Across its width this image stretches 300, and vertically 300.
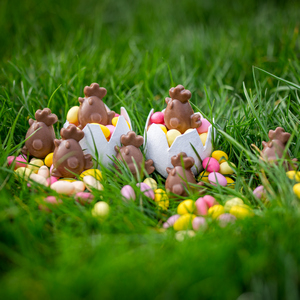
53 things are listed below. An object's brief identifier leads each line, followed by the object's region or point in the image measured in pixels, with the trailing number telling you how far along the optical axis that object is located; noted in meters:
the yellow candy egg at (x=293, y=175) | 0.60
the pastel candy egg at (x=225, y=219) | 0.57
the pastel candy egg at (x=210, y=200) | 0.60
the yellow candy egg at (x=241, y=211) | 0.57
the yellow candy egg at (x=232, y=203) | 0.58
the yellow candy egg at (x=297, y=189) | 0.58
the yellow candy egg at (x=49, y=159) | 0.65
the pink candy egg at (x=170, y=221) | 0.59
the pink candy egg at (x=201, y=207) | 0.59
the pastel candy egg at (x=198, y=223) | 0.57
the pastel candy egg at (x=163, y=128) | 0.65
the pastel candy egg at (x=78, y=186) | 0.61
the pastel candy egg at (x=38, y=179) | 0.62
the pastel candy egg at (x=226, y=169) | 0.64
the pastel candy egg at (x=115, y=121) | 0.66
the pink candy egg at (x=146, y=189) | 0.61
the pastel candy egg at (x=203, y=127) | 0.66
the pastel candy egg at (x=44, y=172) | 0.63
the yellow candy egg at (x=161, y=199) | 0.61
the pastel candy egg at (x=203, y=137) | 0.65
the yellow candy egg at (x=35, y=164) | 0.64
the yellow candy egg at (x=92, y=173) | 0.63
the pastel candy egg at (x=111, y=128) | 0.66
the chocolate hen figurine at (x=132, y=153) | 0.63
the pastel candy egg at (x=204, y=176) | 0.64
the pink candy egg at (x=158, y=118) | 0.66
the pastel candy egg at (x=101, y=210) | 0.58
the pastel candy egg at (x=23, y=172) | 0.62
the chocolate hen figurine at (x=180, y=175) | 0.61
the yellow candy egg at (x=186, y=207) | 0.59
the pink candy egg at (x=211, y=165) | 0.64
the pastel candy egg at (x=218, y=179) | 0.62
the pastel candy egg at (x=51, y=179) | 0.62
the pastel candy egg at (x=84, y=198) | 0.60
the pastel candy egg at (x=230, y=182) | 0.63
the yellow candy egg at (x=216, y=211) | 0.58
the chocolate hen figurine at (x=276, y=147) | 0.62
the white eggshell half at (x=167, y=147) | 0.63
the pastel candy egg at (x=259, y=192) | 0.60
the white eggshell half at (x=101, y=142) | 0.63
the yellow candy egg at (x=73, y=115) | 0.66
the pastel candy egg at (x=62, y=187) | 0.61
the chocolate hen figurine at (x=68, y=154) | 0.62
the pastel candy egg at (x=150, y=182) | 0.62
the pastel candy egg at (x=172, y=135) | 0.64
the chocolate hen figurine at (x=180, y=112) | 0.64
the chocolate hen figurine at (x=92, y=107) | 0.65
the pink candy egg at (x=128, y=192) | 0.60
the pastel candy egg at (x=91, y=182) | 0.61
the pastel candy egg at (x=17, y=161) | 0.63
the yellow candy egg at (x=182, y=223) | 0.58
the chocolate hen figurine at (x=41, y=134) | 0.65
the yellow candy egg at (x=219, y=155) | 0.65
